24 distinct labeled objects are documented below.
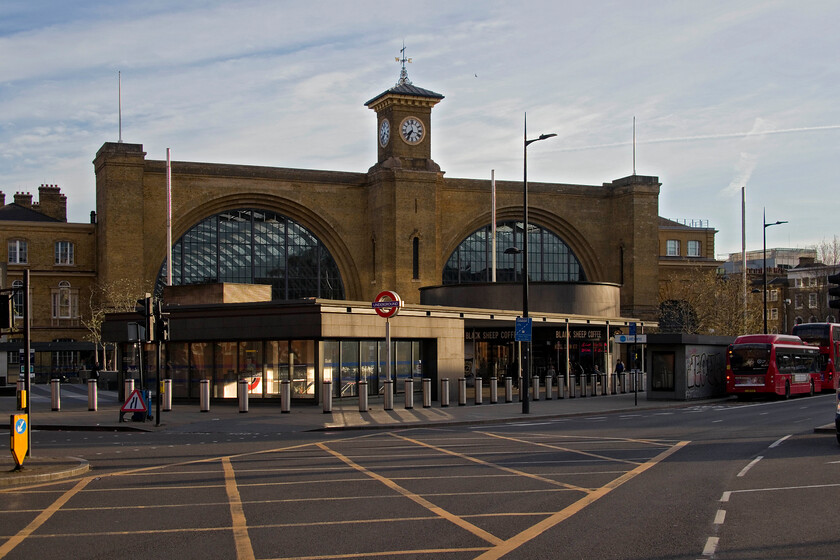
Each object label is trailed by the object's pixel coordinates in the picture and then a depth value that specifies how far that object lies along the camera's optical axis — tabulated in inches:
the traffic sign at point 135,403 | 985.5
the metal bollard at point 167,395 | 1146.3
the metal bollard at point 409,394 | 1184.2
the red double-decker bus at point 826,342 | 1728.6
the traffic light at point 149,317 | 963.8
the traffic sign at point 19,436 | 587.5
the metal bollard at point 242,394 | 1129.4
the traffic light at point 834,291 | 736.9
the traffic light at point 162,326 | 983.6
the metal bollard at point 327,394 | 1099.9
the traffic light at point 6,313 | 624.1
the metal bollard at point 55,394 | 1191.0
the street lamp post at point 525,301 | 1131.9
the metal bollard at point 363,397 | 1122.0
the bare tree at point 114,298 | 2174.0
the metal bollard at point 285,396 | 1115.9
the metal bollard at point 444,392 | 1249.4
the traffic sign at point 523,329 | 1177.0
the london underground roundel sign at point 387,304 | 1115.9
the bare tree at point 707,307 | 2647.6
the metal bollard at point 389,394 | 1140.5
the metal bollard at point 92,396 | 1180.5
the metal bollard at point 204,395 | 1129.4
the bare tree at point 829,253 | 3558.1
